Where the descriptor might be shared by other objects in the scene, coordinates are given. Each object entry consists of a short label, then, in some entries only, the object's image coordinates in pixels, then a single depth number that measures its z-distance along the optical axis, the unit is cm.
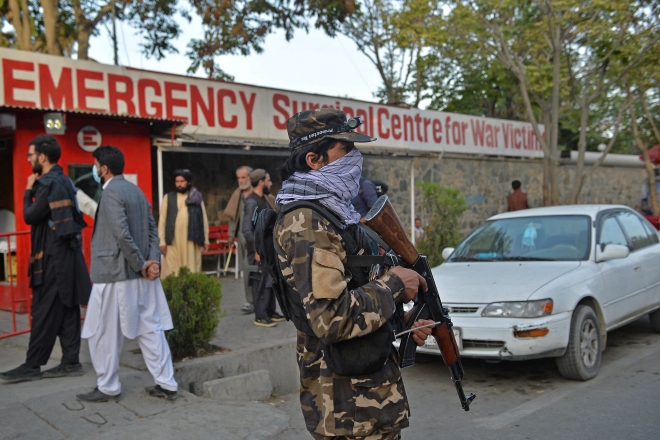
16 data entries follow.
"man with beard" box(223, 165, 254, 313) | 741
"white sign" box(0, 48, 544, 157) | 855
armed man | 207
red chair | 1127
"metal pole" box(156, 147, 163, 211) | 928
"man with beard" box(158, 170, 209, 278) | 782
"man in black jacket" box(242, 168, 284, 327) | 694
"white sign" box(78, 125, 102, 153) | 865
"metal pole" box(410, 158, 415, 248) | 1284
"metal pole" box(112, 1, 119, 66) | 1213
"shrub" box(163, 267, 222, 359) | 545
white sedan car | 507
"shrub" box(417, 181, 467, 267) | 953
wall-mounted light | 783
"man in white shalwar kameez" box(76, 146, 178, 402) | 431
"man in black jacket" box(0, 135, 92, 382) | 477
